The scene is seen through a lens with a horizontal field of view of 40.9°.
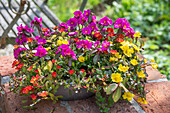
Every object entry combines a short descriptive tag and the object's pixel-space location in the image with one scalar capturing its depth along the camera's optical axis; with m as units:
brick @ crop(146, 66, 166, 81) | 1.54
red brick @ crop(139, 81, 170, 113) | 1.30
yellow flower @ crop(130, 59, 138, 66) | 1.30
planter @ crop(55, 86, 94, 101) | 1.26
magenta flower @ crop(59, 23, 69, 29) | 1.50
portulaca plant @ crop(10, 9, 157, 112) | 1.22
